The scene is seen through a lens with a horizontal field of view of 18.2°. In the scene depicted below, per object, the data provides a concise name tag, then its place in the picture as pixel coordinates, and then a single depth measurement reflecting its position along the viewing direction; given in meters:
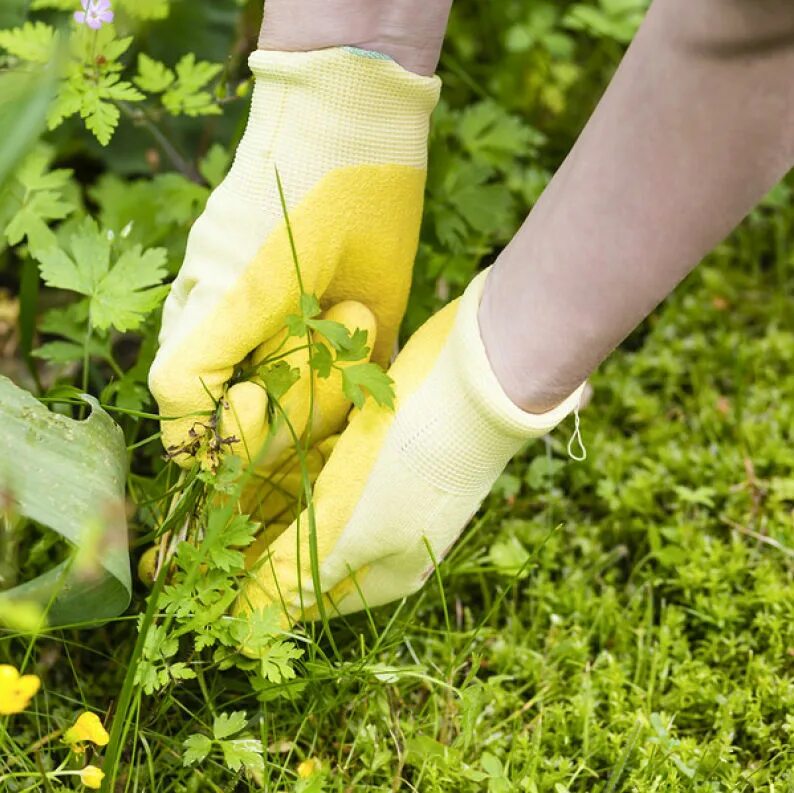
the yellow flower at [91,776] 0.98
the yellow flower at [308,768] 1.04
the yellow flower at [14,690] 0.94
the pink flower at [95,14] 1.09
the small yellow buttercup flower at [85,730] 1.00
